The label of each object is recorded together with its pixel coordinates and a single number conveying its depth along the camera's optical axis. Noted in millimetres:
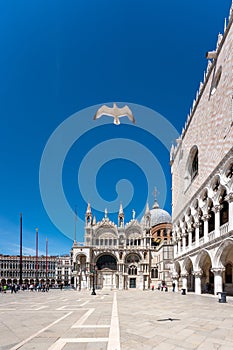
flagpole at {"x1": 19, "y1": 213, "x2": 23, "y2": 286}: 60538
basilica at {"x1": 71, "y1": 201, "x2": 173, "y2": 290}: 69000
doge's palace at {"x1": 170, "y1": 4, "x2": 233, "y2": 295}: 24203
